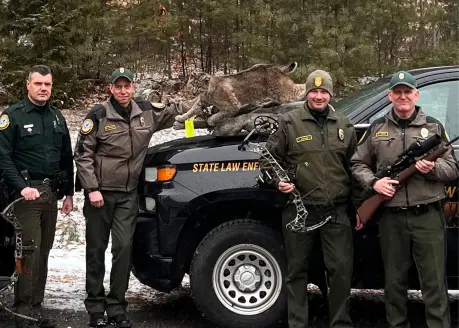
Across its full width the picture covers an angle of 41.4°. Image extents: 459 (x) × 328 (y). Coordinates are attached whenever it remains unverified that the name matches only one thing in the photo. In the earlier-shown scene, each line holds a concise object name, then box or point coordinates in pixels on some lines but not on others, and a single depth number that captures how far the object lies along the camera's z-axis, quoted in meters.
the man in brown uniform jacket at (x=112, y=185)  4.79
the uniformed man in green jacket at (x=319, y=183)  4.27
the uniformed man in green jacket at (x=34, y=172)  4.68
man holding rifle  4.05
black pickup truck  4.59
